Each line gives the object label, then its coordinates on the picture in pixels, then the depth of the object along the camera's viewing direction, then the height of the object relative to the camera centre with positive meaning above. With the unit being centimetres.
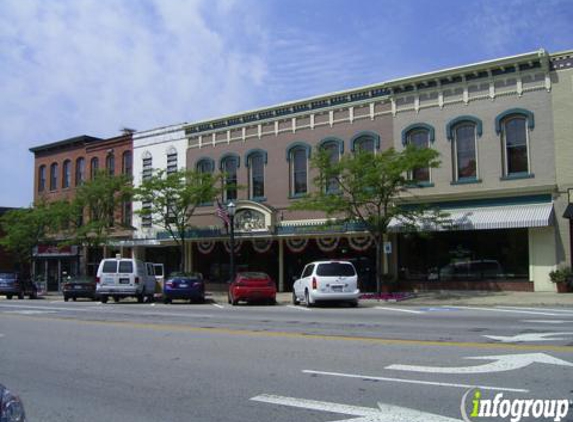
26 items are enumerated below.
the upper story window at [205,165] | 3458 +558
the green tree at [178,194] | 3004 +347
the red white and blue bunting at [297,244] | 3042 +89
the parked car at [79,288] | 3048 -118
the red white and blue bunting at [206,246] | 3375 +95
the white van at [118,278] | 2705 -63
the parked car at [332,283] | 2142 -76
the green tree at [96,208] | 3556 +342
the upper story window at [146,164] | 3685 +613
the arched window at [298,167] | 3114 +486
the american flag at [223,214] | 2973 +239
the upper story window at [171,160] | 3622 +619
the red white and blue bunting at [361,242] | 2844 +90
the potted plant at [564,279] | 2308 -78
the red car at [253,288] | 2392 -103
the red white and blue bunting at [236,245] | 3297 +96
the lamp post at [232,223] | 2756 +181
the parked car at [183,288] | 2589 -106
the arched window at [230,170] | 3350 +513
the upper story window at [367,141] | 2870 +572
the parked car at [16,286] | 3475 -122
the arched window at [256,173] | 3269 +484
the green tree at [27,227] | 3794 +244
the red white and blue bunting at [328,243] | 2965 +90
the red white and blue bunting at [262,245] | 3198 +92
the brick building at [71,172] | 3912 +626
